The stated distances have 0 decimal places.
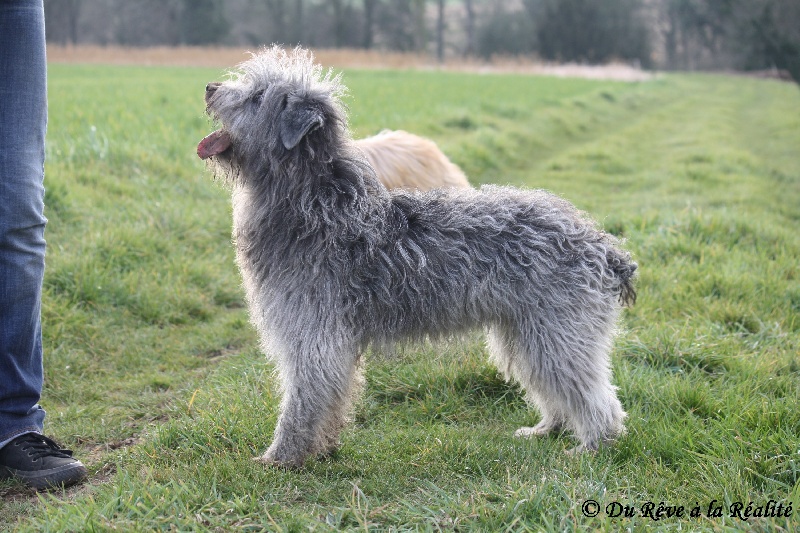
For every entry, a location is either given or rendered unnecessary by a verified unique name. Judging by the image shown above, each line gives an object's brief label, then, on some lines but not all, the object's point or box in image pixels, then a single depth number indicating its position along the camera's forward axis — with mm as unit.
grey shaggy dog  3473
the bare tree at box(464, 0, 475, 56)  64938
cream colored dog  5781
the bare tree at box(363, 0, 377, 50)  56656
